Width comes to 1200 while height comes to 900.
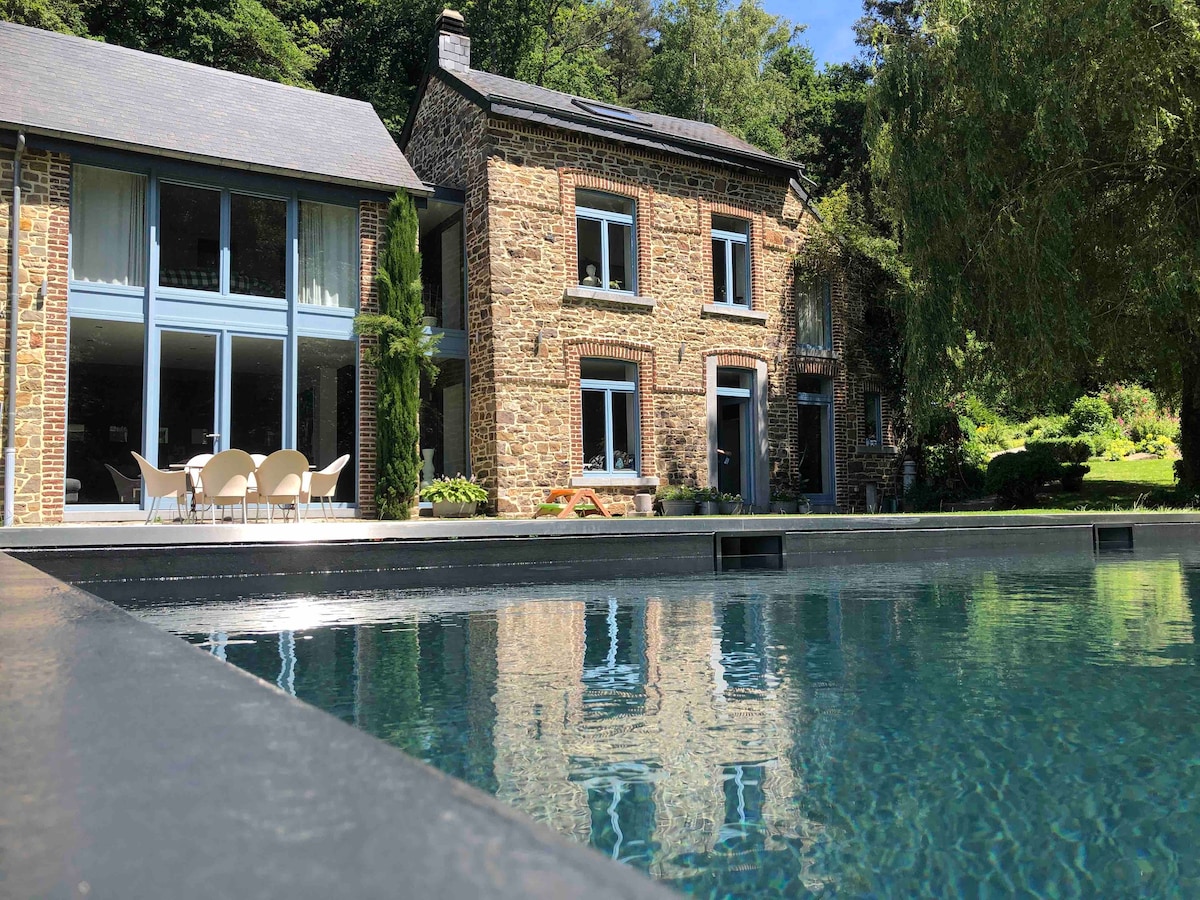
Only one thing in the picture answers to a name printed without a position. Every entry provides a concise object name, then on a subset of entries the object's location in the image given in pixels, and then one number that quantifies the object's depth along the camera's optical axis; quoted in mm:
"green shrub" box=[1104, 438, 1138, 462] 19688
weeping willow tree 11039
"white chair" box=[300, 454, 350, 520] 10664
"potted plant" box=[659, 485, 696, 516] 14719
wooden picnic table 12289
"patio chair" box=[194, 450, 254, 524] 9602
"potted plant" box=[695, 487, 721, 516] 14797
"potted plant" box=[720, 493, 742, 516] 14938
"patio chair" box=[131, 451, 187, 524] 9859
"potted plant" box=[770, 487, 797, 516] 16062
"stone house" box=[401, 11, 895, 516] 14016
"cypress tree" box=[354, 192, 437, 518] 12844
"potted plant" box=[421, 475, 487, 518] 13055
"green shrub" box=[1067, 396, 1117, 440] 20953
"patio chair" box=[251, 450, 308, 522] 9891
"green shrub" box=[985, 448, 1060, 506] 16547
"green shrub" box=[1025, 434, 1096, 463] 18312
